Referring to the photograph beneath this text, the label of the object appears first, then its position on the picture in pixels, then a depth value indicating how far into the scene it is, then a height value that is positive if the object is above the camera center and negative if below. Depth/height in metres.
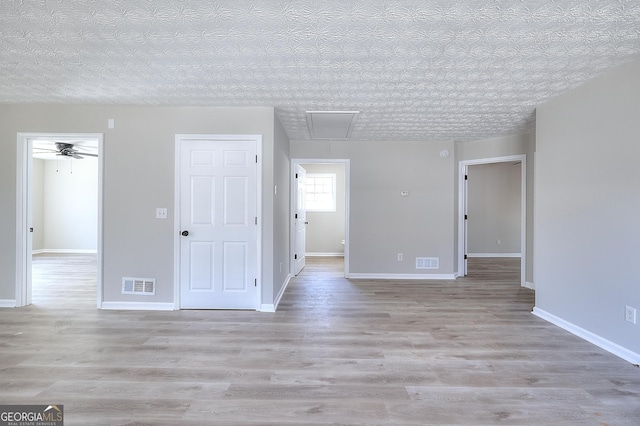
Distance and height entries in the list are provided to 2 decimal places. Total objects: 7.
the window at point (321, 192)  7.78 +0.52
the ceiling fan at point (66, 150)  5.95 +1.22
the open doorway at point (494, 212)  7.60 +0.06
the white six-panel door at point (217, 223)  3.59 -0.12
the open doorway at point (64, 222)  4.72 -0.27
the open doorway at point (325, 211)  7.73 +0.05
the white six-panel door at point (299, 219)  5.42 -0.11
